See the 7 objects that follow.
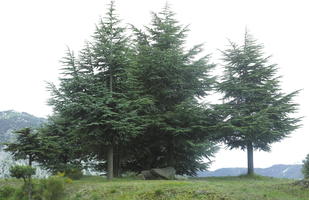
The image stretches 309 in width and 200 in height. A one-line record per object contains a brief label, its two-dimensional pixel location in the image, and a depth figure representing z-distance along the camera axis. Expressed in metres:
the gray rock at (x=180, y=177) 21.38
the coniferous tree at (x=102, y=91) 20.16
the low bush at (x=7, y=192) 17.52
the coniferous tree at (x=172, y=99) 23.84
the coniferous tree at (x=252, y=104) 23.41
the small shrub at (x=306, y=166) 36.81
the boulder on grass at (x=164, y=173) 21.08
